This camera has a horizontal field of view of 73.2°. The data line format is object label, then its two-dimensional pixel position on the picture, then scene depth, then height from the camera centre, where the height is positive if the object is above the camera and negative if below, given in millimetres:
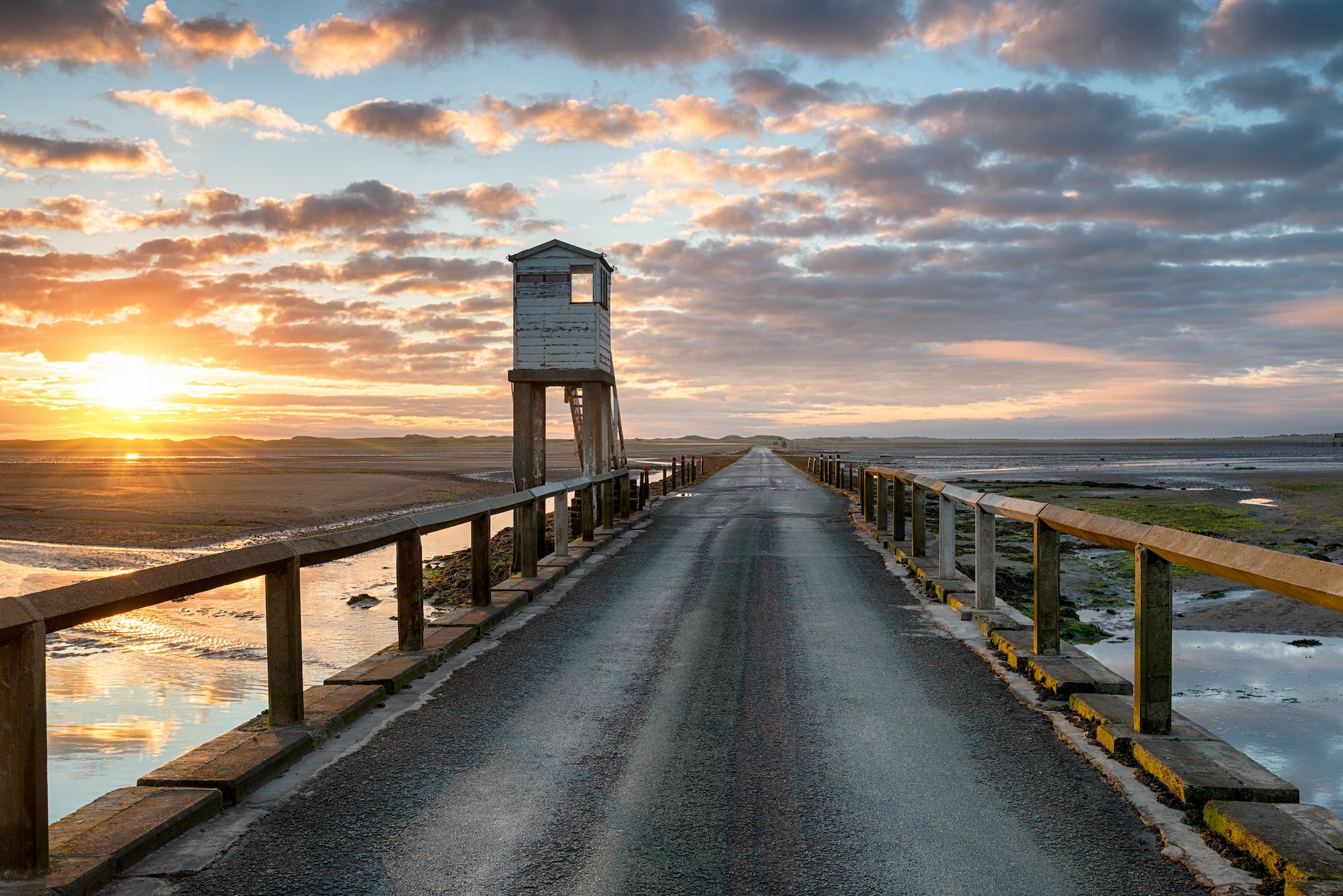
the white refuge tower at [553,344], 21625 +2144
